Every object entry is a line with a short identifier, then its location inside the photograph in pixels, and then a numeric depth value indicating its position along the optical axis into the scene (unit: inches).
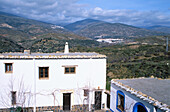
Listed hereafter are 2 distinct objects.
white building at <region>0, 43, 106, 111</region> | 453.4
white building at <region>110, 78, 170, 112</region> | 285.0
